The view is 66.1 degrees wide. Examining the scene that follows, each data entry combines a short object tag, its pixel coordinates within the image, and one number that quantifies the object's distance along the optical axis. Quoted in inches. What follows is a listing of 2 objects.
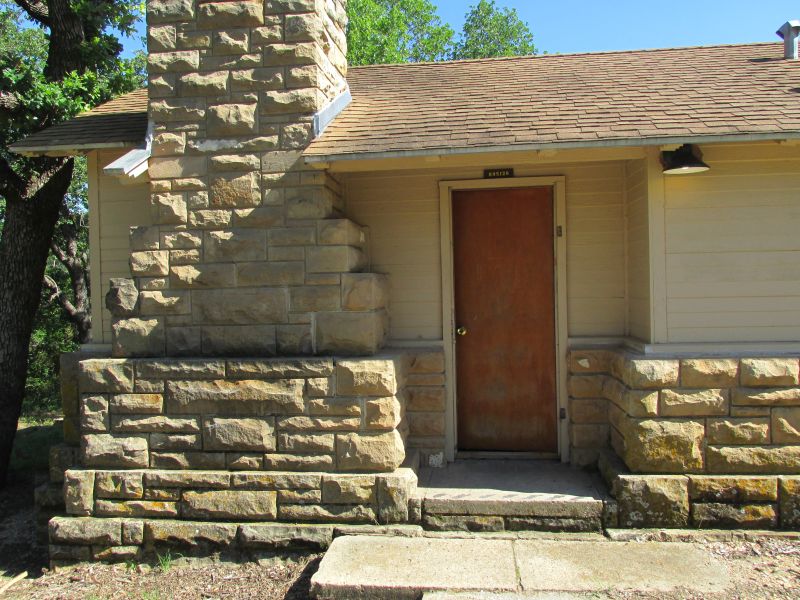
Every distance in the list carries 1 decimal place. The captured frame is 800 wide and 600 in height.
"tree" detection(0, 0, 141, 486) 250.5
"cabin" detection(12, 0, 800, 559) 174.6
